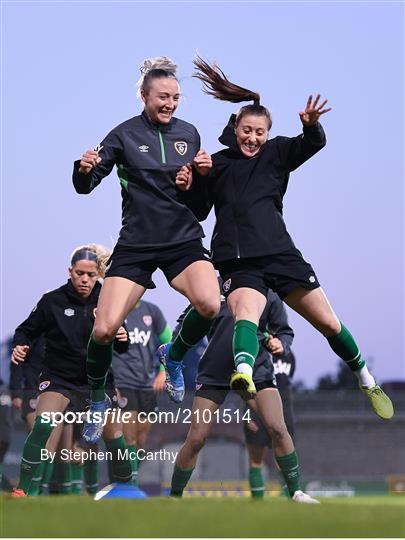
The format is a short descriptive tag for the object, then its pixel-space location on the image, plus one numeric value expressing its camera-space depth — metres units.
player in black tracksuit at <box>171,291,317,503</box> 20.02
